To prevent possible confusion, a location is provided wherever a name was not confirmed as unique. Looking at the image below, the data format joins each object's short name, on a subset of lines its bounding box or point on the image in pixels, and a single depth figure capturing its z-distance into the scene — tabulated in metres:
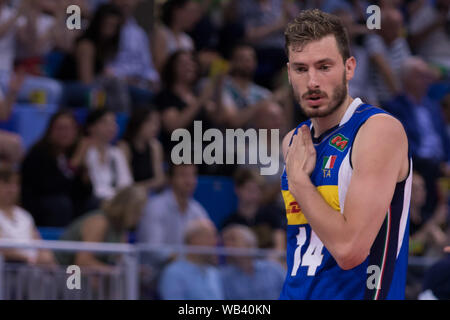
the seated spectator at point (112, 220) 13.74
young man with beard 5.56
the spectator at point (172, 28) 19.08
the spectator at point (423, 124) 19.09
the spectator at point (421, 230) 17.50
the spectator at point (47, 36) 17.33
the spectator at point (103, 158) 15.66
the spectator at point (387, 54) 20.75
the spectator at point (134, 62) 18.59
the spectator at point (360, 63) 20.83
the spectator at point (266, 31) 21.25
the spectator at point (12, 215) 13.14
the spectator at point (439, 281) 9.45
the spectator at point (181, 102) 17.30
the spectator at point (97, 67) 17.67
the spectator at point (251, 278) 13.91
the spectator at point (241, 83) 18.42
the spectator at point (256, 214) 15.80
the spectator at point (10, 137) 14.51
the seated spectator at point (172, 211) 15.04
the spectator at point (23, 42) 16.66
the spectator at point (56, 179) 14.80
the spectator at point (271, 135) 16.97
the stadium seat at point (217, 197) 17.28
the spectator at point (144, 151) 16.33
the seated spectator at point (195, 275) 13.29
